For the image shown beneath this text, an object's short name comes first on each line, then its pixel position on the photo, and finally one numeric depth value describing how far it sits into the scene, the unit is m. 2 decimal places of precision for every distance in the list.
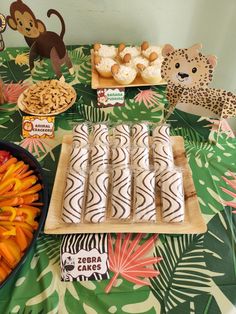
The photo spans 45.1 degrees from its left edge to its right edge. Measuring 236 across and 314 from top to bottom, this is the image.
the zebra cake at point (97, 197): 0.82
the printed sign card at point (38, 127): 1.13
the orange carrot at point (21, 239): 0.76
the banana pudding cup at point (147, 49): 1.45
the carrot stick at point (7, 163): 0.91
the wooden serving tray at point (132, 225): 0.81
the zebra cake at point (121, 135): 0.99
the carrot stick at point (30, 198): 0.85
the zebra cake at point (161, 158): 0.91
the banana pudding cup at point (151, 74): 1.32
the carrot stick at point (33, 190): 0.86
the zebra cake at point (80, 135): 1.00
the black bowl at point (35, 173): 0.72
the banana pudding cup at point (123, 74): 1.30
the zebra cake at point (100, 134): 1.00
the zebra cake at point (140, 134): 1.00
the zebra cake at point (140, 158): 0.92
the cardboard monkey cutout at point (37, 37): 1.10
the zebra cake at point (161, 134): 1.00
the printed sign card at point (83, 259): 0.76
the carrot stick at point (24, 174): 0.89
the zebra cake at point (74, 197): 0.81
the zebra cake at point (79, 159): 0.92
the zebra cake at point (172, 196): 0.81
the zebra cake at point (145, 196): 0.81
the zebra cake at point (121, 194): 0.82
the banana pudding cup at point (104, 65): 1.36
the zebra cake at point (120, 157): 0.93
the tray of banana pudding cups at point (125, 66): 1.32
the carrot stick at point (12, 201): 0.82
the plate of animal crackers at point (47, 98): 1.18
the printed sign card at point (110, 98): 1.26
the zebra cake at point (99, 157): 0.92
